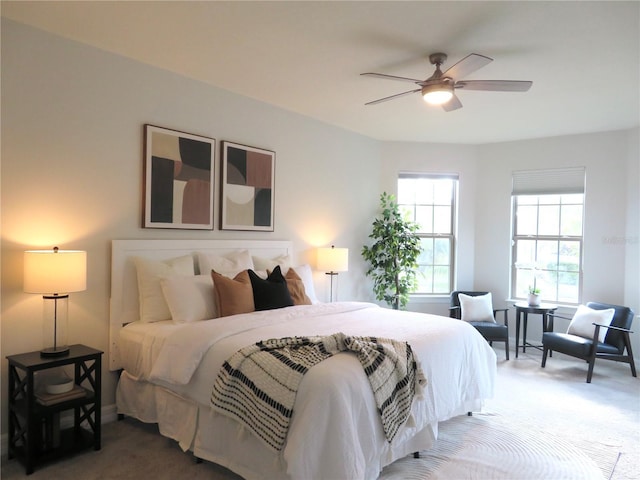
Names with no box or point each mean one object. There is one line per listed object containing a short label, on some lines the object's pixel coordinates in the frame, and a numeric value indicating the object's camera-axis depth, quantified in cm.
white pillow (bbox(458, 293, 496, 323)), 519
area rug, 259
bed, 207
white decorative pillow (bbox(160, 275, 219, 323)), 316
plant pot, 520
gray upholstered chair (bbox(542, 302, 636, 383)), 432
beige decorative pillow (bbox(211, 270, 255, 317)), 324
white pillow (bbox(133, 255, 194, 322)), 323
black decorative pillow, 344
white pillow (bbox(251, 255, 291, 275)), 411
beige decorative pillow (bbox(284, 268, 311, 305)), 380
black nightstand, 250
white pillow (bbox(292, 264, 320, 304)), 416
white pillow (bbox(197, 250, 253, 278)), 365
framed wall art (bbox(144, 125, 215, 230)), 346
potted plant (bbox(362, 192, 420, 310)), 548
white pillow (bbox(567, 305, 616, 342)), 449
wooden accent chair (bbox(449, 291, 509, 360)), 483
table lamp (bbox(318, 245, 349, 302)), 477
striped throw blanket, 217
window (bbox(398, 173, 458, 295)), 608
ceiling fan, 277
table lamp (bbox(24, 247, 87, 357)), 258
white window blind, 542
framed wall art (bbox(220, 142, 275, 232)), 403
